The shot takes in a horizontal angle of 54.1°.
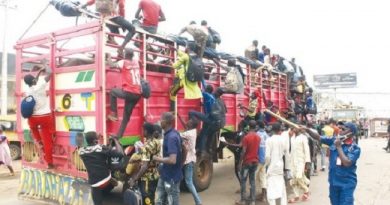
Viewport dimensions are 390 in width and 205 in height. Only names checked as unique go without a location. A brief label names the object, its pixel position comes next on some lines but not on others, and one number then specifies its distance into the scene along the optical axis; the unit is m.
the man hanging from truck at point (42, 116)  5.36
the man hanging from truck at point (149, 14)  6.53
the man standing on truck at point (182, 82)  6.09
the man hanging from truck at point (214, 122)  6.84
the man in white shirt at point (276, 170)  5.86
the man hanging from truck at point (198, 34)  6.94
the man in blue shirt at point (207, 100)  6.88
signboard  52.69
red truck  5.00
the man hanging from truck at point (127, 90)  4.99
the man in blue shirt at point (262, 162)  6.61
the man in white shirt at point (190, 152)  5.83
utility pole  19.78
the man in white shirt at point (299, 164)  7.03
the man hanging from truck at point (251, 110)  8.33
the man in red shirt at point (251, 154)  6.32
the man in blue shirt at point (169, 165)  4.42
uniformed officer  4.43
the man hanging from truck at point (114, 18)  5.12
